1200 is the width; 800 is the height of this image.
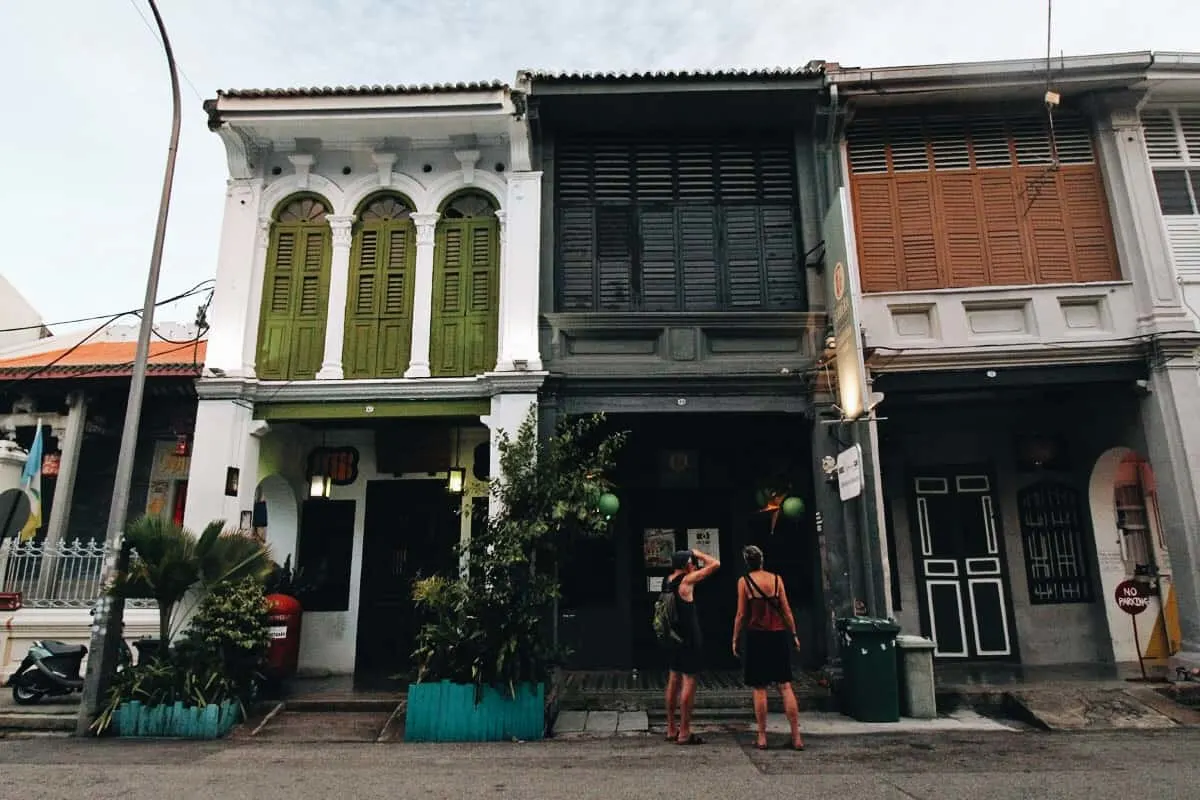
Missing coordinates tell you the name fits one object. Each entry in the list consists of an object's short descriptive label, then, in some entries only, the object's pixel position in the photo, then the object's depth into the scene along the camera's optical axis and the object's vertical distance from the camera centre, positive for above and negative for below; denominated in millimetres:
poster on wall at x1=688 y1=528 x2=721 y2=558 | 11023 +776
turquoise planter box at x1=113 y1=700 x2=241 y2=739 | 7543 -1206
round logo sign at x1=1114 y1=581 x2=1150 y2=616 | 9156 -114
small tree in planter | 7488 -115
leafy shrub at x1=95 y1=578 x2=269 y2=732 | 7711 -652
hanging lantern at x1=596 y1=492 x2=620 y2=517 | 9117 +1085
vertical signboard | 8336 +3180
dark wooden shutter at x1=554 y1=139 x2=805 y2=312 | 10250 +5056
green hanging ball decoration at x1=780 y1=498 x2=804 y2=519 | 9793 +1101
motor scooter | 8570 -829
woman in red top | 6754 -375
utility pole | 7754 +405
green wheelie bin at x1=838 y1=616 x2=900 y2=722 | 7789 -821
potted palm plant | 7609 -430
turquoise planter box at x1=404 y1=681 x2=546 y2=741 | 7457 -1160
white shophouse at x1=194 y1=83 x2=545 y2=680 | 9906 +3570
